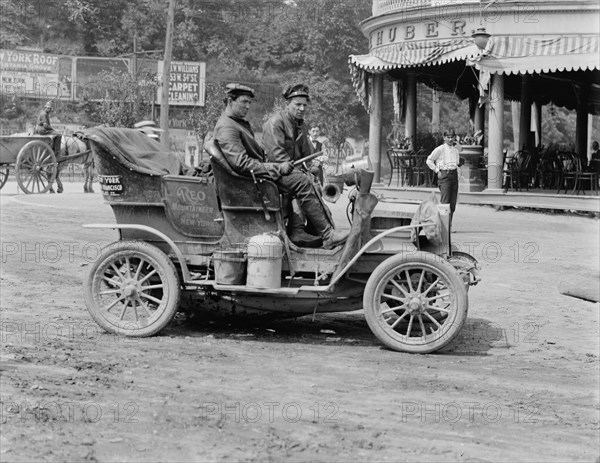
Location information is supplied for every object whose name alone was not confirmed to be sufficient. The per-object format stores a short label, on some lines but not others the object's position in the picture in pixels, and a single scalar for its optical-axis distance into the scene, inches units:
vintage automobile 309.7
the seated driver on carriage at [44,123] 946.7
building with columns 856.9
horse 950.8
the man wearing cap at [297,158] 323.0
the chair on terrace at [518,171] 952.9
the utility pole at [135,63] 1851.0
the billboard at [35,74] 2001.7
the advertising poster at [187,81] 2087.8
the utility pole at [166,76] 1075.3
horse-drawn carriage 894.4
